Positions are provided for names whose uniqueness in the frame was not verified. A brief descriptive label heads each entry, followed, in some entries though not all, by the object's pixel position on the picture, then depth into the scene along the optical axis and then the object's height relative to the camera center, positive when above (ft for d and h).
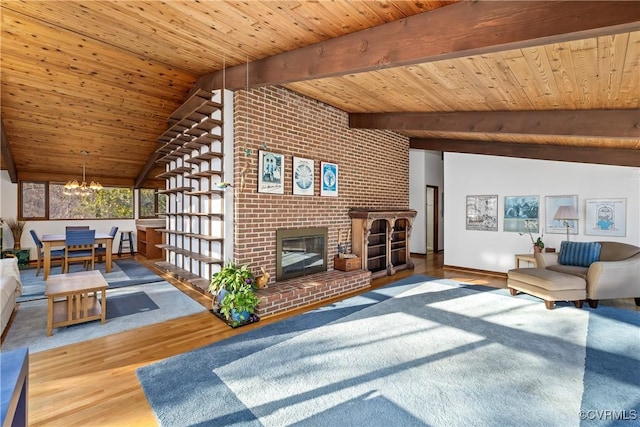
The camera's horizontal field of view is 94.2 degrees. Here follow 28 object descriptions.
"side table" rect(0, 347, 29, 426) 2.97 -1.97
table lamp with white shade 15.97 -0.21
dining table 17.58 -2.21
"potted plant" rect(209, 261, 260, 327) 11.37 -3.37
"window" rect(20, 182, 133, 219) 23.61 +0.43
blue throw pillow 14.87 -2.25
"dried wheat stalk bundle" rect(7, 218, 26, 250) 22.04 -1.65
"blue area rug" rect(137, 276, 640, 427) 6.52 -4.46
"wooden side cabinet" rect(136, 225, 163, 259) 25.38 -2.90
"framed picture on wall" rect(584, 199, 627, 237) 16.15 -0.44
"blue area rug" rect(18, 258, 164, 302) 15.31 -4.31
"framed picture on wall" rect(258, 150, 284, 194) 13.92 +1.73
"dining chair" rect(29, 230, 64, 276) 19.06 -3.35
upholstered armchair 13.10 -3.10
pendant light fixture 20.40 +1.49
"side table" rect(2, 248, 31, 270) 20.98 -3.37
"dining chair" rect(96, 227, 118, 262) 21.04 -2.97
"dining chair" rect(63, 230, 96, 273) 17.94 -2.54
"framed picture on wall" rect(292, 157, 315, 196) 15.34 +1.70
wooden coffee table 10.39 -3.40
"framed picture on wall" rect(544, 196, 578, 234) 17.57 -0.30
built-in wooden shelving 14.12 +1.13
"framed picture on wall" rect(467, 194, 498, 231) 20.40 -0.28
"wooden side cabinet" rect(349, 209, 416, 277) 17.93 -2.02
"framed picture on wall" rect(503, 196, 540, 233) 18.81 -0.31
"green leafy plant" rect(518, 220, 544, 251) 18.23 -1.15
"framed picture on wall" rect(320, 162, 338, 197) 16.66 +1.70
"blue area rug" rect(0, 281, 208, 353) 10.00 -4.40
